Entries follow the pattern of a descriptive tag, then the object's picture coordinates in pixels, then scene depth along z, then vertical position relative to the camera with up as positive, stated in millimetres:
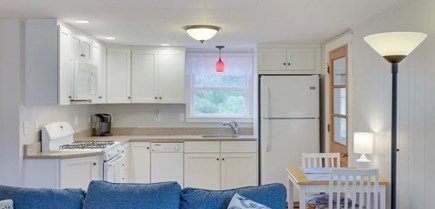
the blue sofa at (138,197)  2262 -540
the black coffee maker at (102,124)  5617 -299
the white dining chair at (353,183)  2961 -619
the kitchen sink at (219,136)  5566 -474
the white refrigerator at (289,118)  5164 -195
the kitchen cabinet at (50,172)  3748 -656
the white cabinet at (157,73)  5578 +416
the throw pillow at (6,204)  2221 -567
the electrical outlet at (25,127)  3736 -232
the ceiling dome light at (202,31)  3768 +676
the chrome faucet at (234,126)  5777 -333
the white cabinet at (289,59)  5293 +581
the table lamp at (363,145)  3432 -362
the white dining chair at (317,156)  3959 -526
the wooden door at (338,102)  4331 +10
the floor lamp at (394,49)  2365 +329
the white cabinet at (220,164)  5316 -815
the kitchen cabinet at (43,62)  3711 +379
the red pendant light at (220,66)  5457 +503
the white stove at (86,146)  4043 -467
